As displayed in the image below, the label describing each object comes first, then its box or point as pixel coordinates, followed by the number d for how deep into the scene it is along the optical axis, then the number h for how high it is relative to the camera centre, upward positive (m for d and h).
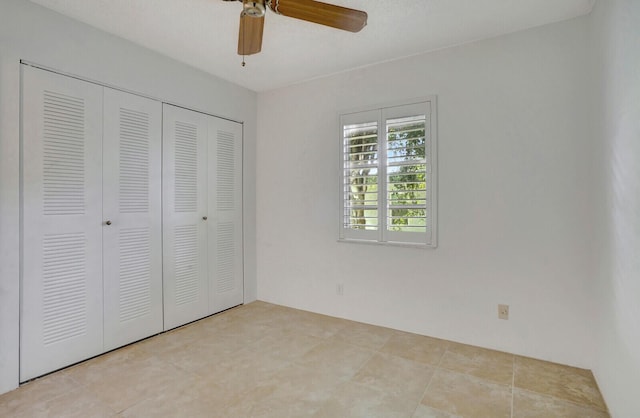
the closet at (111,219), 2.23 -0.08
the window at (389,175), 2.86 +0.31
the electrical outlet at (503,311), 2.57 -0.80
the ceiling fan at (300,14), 1.80 +1.10
